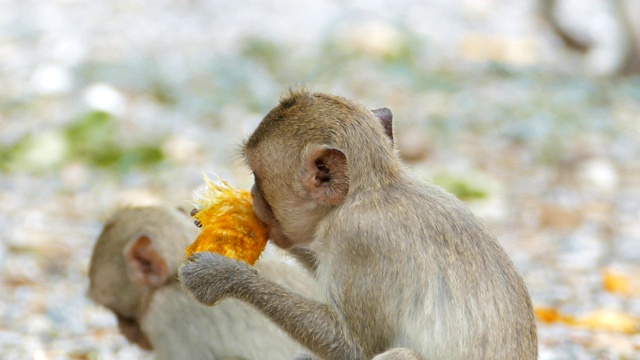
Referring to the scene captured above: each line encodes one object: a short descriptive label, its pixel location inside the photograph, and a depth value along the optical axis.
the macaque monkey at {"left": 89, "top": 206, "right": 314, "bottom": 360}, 9.07
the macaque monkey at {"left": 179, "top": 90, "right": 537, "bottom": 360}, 6.99
